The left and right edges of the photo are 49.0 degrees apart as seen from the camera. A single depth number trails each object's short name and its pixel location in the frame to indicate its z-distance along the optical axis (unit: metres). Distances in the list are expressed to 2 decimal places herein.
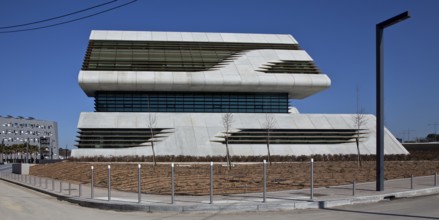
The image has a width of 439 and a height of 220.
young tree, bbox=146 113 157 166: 53.90
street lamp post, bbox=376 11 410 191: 18.03
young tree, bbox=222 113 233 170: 52.88
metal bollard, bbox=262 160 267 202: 14.08
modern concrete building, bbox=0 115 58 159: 138.26
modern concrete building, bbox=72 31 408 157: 54.25
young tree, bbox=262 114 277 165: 55.84
